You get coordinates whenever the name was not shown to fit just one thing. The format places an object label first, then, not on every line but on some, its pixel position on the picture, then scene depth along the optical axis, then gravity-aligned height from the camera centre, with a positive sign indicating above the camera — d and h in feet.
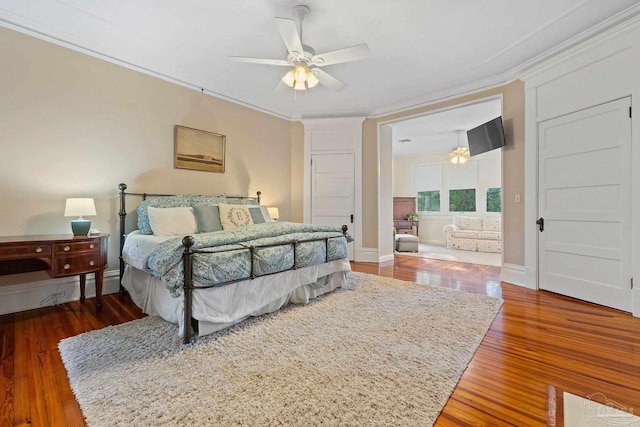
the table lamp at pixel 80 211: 9.24 +0.03
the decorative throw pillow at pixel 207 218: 11.58 -0.27
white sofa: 23.13 -1.90
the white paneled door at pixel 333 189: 18.28 +1.49
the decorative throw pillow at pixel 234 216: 12.23 -0.19
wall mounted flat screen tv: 13.24 +3.74
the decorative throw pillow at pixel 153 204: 10.78 +0.32
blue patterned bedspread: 6.73 -1.21
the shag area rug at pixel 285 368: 4.61 -3.31
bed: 6.93 -1.44
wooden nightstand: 7.89 -1.28
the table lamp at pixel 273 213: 16.09 -0.07
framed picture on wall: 13.28 +3.13
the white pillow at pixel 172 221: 10.52 -0.36
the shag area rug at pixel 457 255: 18.75 -3.36
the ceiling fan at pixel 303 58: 8.27 +5.02
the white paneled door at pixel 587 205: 9.33 +0.25
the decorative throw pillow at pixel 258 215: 13.44 -0.16
